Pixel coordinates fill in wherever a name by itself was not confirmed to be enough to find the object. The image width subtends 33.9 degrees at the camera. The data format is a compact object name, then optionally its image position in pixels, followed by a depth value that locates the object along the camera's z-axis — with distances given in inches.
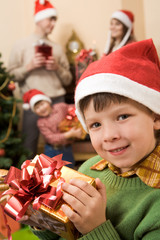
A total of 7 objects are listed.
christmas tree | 79.9
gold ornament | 119.8
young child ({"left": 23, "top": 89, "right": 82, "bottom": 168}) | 85.3
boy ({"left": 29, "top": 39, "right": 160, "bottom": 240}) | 22.7
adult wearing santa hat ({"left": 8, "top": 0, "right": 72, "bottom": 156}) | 99.0
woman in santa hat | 92.2
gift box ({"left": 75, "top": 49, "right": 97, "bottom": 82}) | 107.7
